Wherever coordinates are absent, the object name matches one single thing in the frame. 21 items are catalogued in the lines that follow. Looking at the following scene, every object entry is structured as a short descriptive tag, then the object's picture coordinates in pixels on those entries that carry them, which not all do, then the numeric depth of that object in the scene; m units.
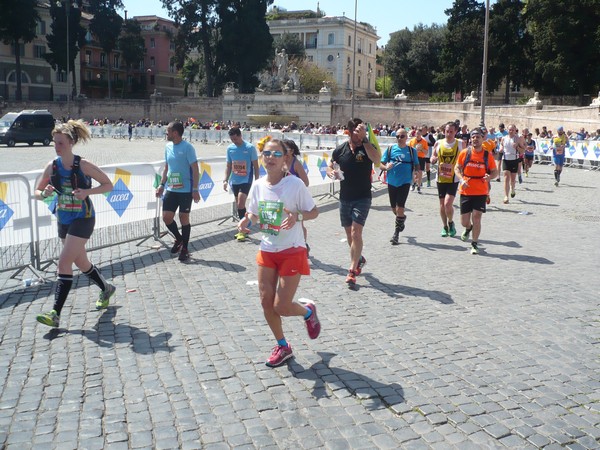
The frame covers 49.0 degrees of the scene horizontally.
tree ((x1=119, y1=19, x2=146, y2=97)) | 78.81
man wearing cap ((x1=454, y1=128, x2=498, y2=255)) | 10.10
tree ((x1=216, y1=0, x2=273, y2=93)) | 67.12
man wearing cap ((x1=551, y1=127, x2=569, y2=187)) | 20.91
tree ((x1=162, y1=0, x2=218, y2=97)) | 68.19
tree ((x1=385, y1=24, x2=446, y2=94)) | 79.30
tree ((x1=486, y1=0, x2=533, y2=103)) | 61.16
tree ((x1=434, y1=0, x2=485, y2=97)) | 61.81
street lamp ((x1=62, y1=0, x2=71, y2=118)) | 65.38
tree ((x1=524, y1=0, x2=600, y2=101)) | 50.94
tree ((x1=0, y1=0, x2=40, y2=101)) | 65.81
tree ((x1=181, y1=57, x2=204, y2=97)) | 80.75
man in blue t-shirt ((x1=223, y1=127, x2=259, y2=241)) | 10.77
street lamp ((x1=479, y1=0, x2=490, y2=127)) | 30.98
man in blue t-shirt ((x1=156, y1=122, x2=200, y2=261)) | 9.14
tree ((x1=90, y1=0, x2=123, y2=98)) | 73.75
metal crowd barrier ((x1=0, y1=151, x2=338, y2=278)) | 7.78
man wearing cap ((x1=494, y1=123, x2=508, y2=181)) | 21.66
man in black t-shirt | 7.97
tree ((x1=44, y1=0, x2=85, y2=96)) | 71.94
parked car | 38.31
